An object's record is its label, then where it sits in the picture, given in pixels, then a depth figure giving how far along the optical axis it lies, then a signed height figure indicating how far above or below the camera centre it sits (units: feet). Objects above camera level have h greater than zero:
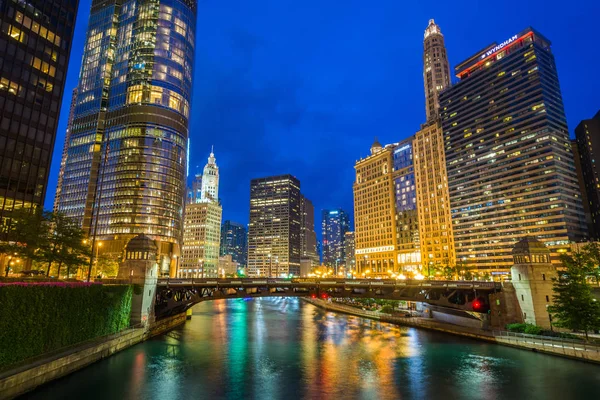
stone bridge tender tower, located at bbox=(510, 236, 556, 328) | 192.03 -0.17
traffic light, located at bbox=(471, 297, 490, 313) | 210.59 -15.93
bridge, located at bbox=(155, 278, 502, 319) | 214.48 -6.94
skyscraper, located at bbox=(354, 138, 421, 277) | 641.81 +33.39
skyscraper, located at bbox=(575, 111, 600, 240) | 563.89 +177.40
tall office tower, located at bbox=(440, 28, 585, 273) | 518.37 +189.93
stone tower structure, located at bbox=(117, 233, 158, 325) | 198.18 +3.14
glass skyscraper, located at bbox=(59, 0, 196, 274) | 475.31 +214.95
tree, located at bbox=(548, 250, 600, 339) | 156.87 -12.02
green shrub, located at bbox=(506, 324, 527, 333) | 184.34 -25.35
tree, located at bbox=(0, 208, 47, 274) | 177.99 +22.22
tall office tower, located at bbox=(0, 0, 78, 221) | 239.71 +131.24
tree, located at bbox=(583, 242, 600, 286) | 267.02 +18.80
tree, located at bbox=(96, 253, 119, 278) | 329.29 +11.06
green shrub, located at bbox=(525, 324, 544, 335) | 173.42 -24.80
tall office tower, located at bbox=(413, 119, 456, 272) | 628.69 +80.31
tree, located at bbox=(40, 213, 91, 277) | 190.63 +20.12
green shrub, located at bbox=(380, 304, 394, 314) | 325.05 -27.85
